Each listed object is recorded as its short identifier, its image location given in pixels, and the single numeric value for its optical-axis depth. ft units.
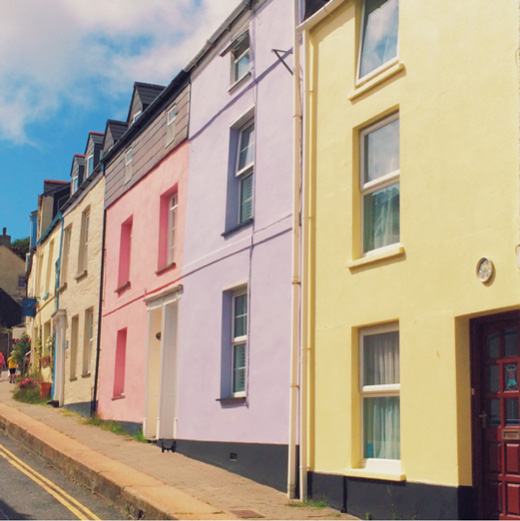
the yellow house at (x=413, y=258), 27.48
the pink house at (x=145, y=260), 55.57
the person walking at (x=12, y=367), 106.22
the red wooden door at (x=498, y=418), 26.94
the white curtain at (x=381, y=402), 32.15
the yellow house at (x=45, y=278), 91.61
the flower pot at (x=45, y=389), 86.28
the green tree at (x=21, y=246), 204.93
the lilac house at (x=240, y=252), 40.34
